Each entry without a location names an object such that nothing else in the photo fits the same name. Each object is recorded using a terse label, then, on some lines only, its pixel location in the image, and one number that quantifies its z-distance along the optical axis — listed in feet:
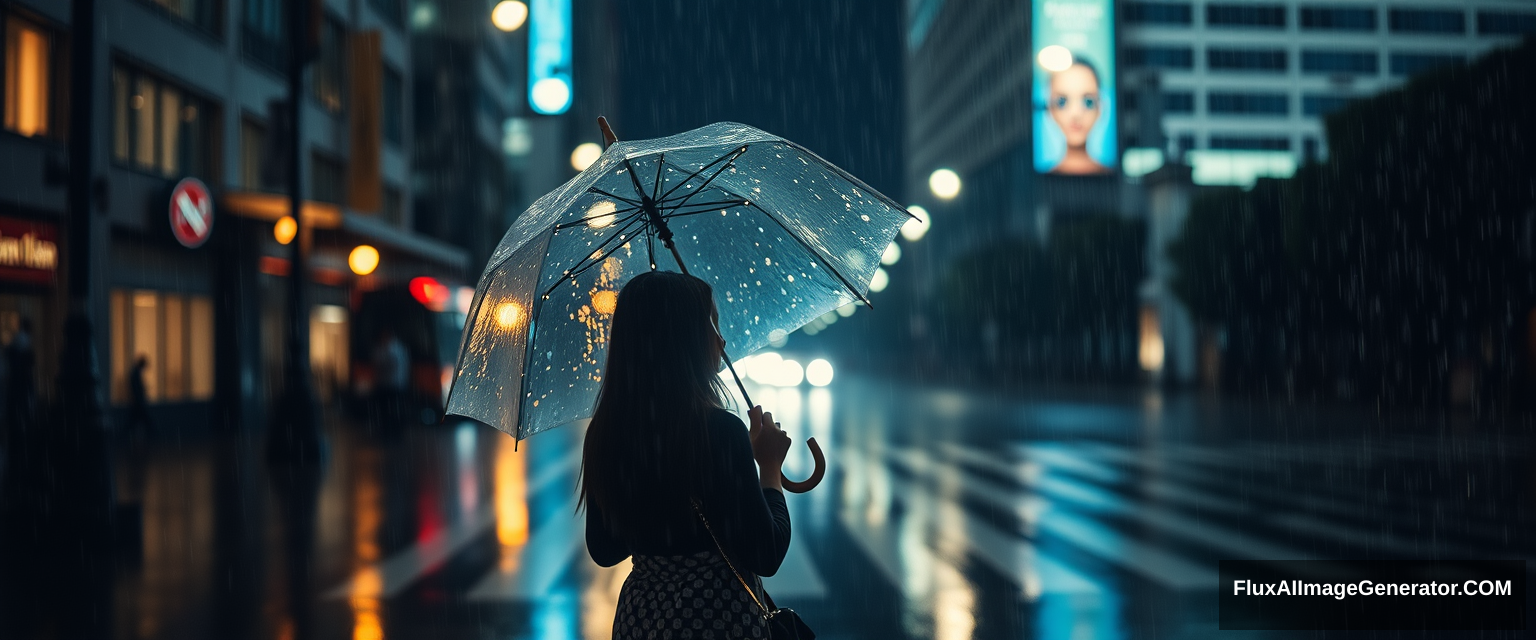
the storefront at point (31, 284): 52.95
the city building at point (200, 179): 55.77
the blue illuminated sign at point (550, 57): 48.34
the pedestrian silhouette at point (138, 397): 61.87
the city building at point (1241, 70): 234.17
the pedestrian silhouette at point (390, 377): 67.31
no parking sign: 65.36
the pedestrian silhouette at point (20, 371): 49.70
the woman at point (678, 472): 8.08
